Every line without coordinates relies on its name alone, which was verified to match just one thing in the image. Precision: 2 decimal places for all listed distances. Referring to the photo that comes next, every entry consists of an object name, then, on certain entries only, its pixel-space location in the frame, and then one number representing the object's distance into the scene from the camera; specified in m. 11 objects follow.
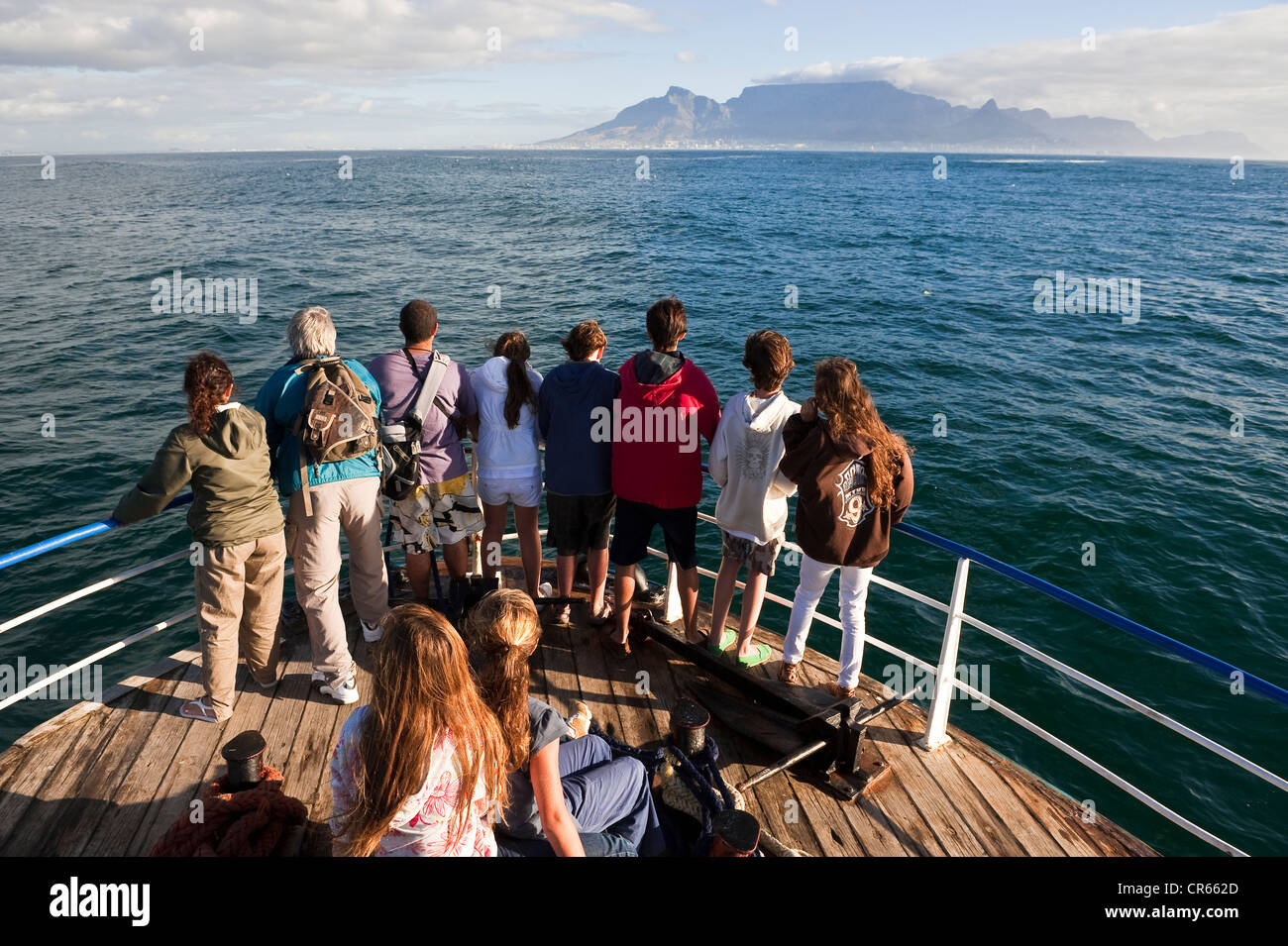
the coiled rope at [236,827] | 3.61
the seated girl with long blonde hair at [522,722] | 2.94
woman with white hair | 4.65
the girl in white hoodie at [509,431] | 5.34
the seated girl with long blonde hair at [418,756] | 2.60
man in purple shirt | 5.15
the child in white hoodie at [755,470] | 4.60
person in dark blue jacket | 5.14
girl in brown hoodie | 4.39
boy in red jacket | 4.82
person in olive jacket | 4.28
